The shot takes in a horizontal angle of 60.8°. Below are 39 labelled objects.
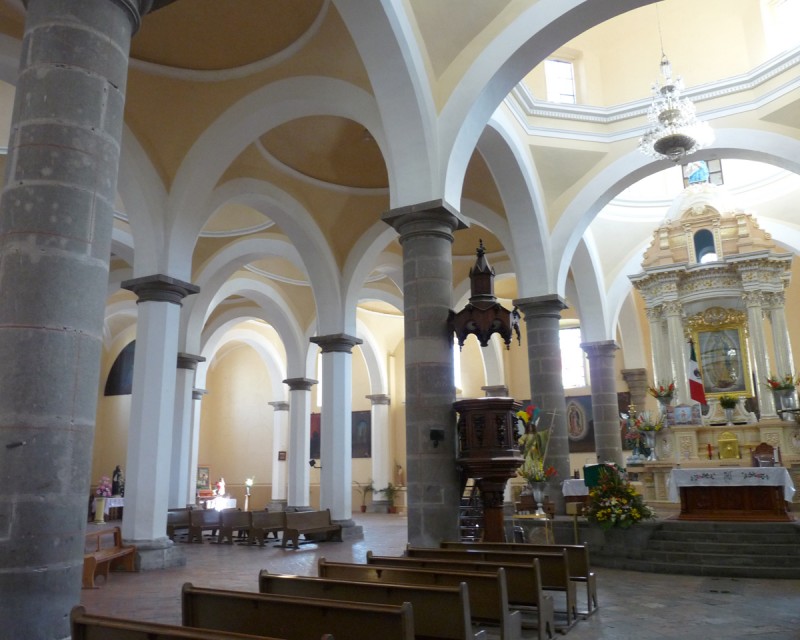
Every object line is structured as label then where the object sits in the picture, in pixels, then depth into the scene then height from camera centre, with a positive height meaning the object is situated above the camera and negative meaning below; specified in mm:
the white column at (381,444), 23016 +1244
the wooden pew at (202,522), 13062 -684
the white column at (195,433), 18375 +1386
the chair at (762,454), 12164 +354
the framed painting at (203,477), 26375 +316
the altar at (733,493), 9688 -265
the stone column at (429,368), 7410 +1230
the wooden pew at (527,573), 4770 -683
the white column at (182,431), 14227 +1130
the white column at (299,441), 16250 +1012
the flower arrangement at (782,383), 13688 +1785
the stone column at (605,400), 15070 +1682
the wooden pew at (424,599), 3652 -638
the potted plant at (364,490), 23458 -276
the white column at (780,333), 14617 +2975
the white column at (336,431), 13047 +968
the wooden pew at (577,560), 5934 -707
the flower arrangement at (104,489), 19230 -42
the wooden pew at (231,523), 12820 -712
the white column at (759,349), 14156 +2615
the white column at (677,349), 15102 +2780
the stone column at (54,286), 3320 +1052
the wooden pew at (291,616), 3090 -630
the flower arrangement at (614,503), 9438 -369
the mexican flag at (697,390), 14672 +1790
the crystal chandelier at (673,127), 10805 +5448
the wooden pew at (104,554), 7340 -777
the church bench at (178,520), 13328 -652
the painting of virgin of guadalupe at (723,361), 15359 +2515
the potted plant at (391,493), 22517 -377
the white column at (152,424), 9227 +839
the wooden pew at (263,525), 11984 -703
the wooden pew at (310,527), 11364 -736
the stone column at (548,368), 12035 +1928
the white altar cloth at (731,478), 9617 -49
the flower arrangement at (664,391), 14406 +1737
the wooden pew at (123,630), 2658 -571
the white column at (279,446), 24683 +1344
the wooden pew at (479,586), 4156 -663
